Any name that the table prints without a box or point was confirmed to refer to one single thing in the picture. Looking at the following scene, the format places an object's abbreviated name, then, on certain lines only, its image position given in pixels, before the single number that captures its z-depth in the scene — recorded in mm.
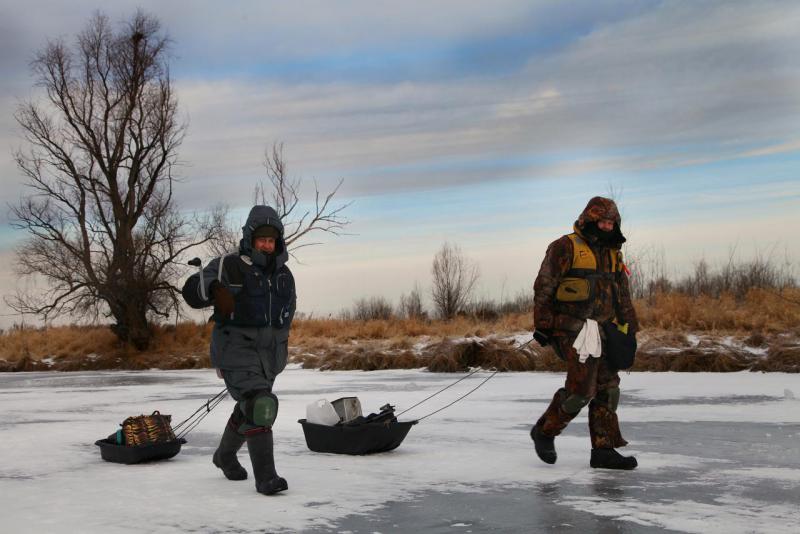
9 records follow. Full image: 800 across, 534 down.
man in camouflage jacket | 6340
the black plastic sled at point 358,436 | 7113
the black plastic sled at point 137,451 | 7023
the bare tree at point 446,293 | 35906
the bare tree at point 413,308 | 32509
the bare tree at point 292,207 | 31250
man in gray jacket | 5699
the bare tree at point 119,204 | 27688
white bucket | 7324
